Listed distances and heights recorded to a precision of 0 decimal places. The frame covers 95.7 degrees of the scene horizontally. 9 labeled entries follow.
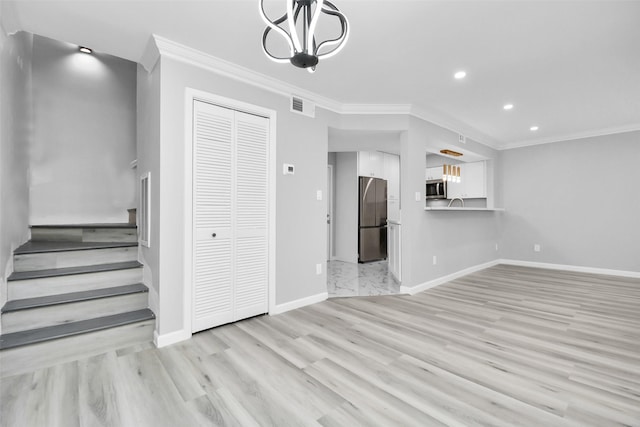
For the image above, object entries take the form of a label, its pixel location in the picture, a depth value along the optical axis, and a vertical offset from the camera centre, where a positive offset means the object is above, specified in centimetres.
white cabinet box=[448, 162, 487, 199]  616 +68
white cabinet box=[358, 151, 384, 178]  620 +110
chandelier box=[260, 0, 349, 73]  129 +83
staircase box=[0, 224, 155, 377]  207 -75
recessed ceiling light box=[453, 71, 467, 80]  296 +145
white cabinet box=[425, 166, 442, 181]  663 +95
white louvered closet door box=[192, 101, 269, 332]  261 -2
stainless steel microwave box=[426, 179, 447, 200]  656 +57
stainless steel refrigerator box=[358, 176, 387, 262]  618 -14
